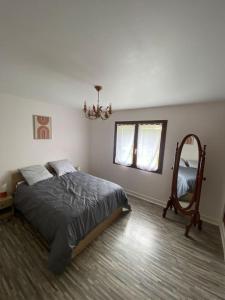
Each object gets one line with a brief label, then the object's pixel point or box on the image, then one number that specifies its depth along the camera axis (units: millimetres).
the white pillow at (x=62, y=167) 3252
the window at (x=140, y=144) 3174
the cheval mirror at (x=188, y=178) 2350
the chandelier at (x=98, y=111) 1984
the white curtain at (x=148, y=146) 3209
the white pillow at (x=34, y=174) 2688
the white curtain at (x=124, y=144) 3613
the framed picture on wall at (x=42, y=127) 3088
